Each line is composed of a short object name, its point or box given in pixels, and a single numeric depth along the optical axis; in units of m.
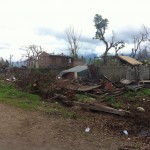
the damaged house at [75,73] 15.07
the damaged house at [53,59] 28.87
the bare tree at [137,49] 28.57
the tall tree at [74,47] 35.11
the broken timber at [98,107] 5.71
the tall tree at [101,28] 28.71
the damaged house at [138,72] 13.53
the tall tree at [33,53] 28.48
